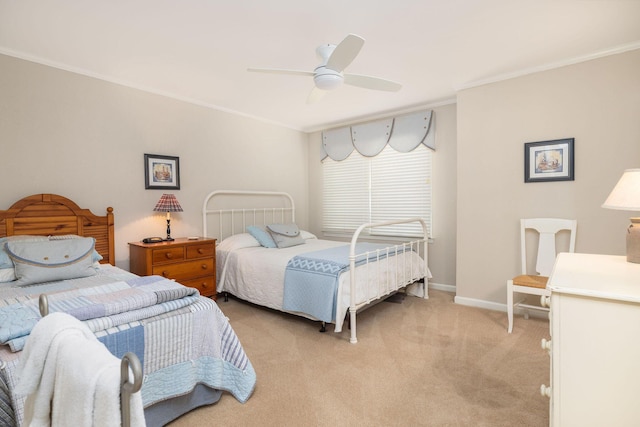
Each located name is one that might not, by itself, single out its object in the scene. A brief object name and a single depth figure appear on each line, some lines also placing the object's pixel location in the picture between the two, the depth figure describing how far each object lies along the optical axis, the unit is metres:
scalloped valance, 4.11
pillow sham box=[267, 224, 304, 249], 3.84
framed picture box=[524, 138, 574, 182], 2.94
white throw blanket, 0.72
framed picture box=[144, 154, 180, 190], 3.46
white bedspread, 2.83
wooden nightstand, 3.06
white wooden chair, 2.80
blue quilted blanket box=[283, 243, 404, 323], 2.73
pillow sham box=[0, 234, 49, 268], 2.21
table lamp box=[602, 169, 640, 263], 1.52
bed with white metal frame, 2.84
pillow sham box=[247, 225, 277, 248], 3.83
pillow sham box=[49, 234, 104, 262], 2.58
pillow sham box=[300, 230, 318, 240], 4.49
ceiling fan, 1.81
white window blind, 4.26
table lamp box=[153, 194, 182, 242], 3.37
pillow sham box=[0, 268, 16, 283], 2.14
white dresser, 1.09
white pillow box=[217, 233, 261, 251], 3.77
